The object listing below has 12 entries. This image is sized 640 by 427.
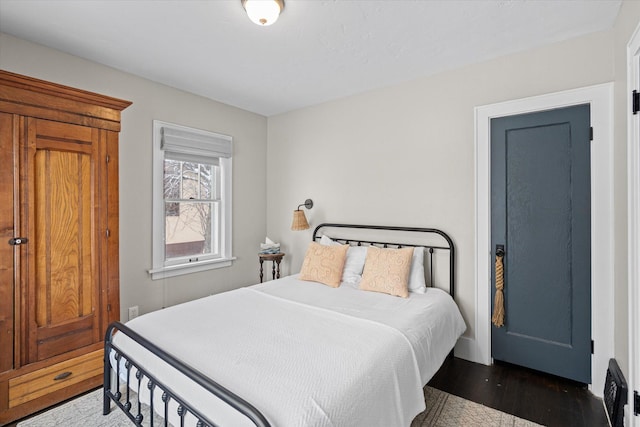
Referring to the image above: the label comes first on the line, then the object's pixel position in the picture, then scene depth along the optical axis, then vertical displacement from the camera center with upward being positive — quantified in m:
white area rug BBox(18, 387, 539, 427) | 1.94 -1.32
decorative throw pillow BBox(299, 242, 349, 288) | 2.95 -0.51
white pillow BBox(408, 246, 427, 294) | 2.72 -0.55
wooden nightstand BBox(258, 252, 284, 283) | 3.76 -0.57
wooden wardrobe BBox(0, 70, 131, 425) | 1.91 -0.18
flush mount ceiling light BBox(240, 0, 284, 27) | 1.83 +1.22
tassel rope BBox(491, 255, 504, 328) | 2.57 -0.72
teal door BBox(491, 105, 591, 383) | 2.28 -0.19
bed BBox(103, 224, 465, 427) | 1.26 -0.72
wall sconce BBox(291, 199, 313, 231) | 3.67 -0.11
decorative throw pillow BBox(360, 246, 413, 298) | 2.62 -0.52
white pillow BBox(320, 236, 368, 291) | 3.01 -0.52
